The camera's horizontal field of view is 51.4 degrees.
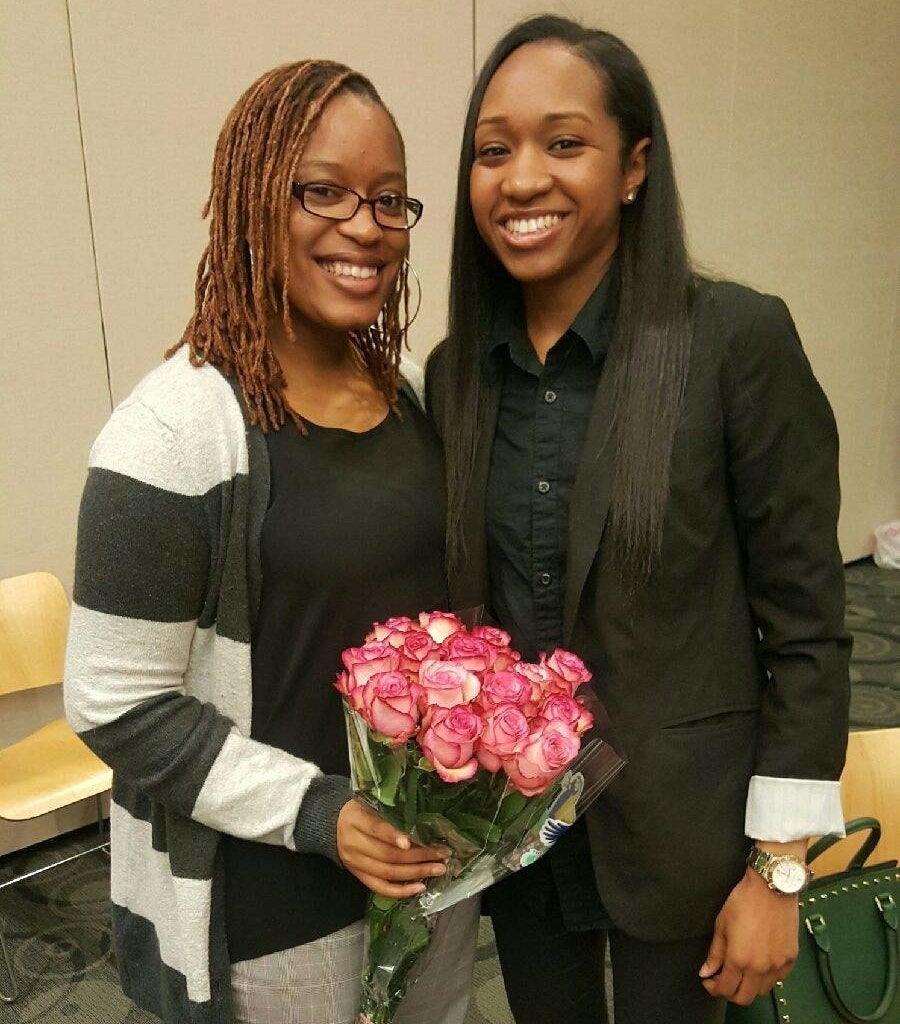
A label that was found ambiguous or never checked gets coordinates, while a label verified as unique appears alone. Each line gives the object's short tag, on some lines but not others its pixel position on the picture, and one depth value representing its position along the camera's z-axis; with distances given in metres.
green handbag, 1.37
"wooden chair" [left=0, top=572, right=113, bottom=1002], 2.48
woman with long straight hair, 1.19
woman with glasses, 1.09
